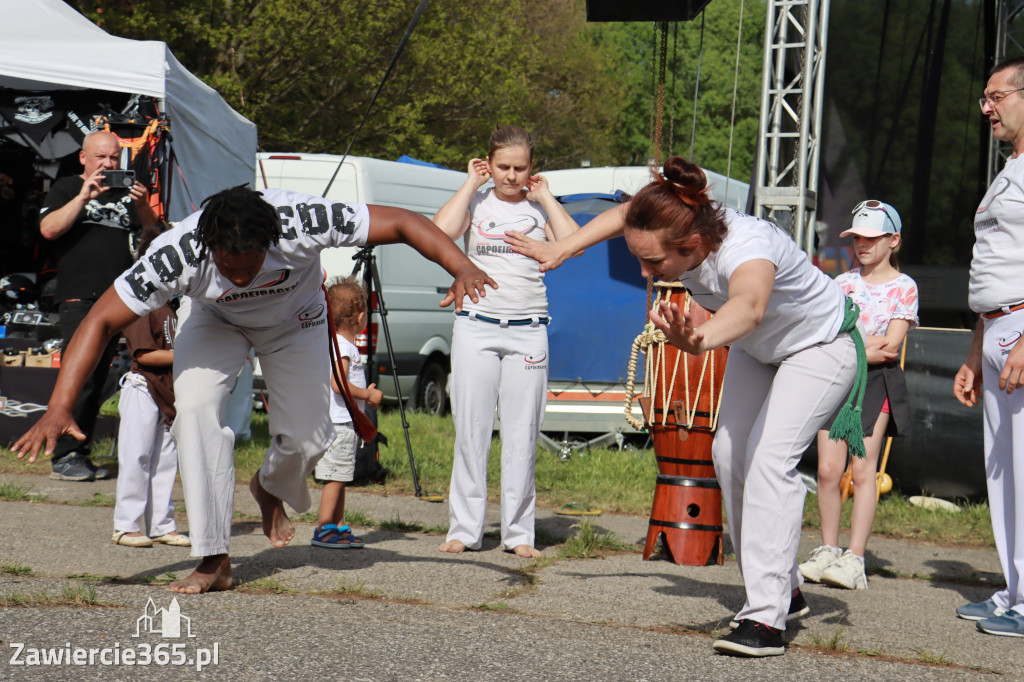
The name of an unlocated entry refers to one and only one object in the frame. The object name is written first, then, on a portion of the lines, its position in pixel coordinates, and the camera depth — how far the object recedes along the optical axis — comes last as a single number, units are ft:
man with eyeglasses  14.74
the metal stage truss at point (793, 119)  28.55
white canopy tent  25.43
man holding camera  21.71
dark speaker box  28.04
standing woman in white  17.99
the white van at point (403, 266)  38.25
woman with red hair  11.93
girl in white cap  17.17
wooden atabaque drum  17.79
